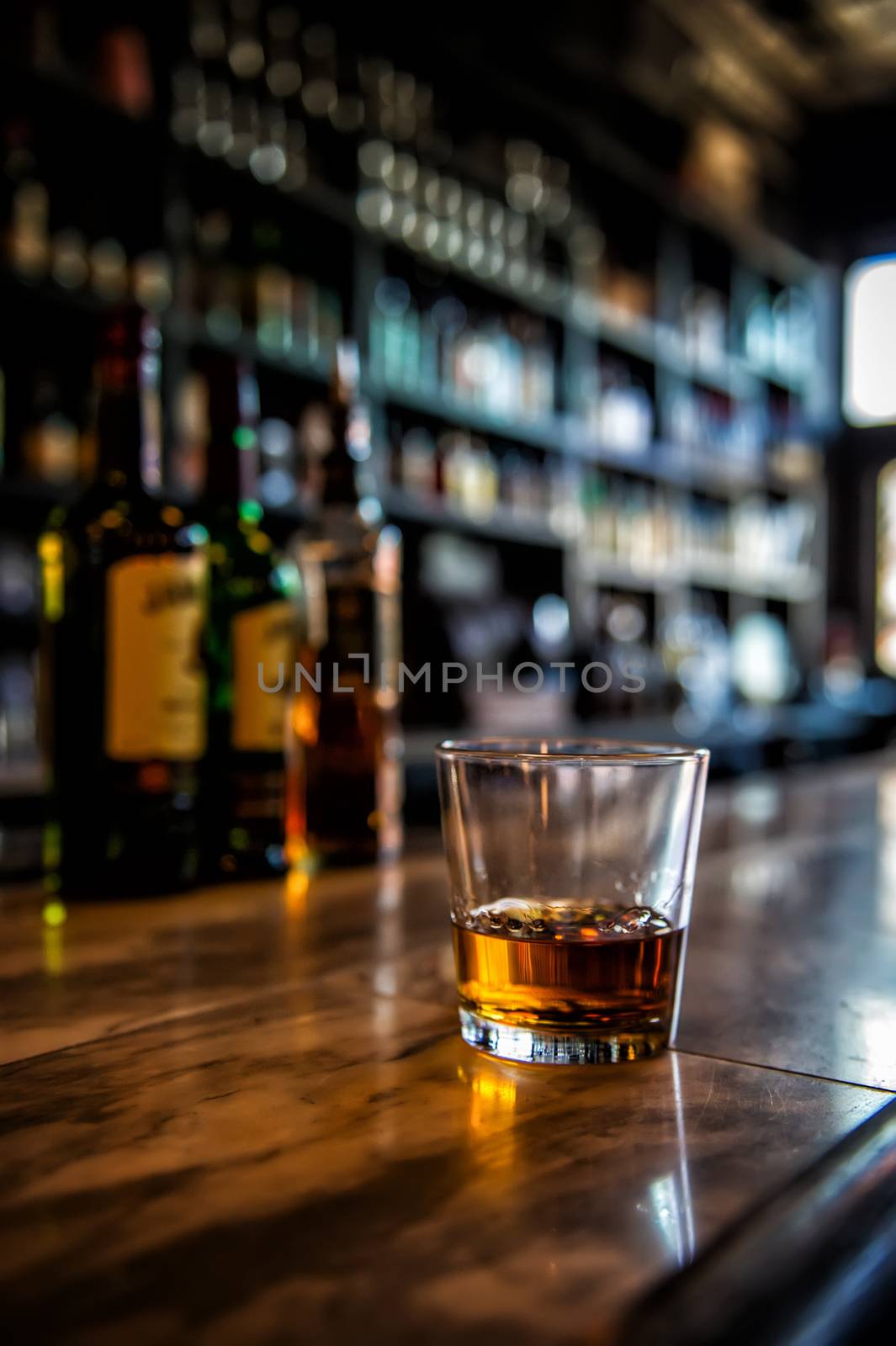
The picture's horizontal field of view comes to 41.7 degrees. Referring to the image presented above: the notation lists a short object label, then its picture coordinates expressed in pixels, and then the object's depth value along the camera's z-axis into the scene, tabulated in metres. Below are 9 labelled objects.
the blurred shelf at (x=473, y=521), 3.20
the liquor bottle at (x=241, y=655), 0.74
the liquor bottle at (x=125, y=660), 0.67
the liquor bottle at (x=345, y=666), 0.81
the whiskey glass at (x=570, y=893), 0.39
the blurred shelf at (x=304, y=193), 2.58
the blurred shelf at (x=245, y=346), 2.53
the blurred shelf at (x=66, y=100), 2.24
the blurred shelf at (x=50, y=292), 2.25
